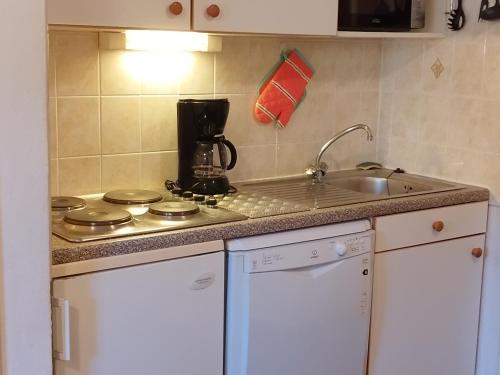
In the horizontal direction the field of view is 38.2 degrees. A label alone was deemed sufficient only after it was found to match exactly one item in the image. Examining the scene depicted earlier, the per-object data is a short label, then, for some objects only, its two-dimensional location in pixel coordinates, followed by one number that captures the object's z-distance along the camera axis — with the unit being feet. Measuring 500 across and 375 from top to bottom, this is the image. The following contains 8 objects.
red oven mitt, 8.85
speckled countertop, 5.87
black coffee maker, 7.85
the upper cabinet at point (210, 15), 6.26
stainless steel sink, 7.67
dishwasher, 6.77
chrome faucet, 9.04
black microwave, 8.27
